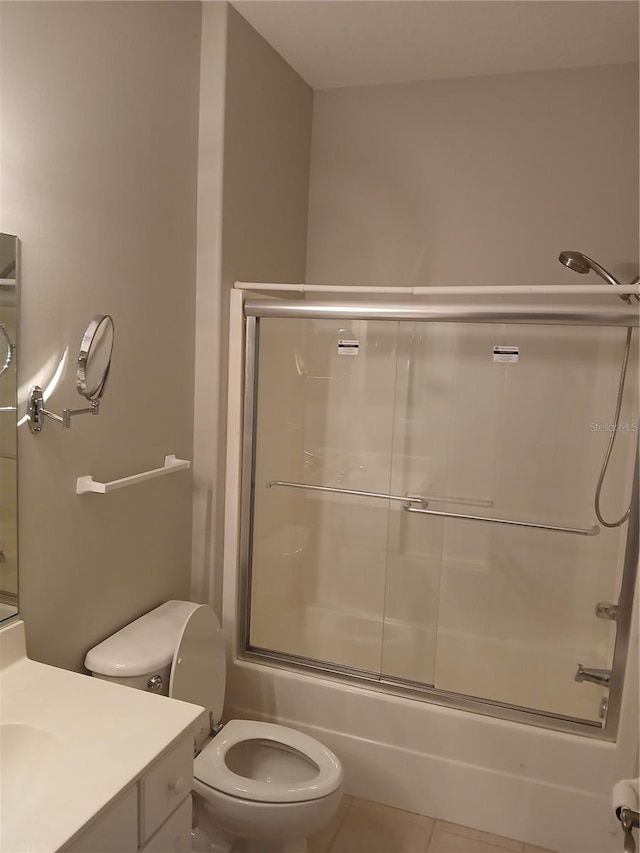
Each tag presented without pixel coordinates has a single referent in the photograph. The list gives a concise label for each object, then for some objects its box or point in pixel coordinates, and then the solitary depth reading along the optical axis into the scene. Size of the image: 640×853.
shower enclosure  2.41
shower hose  2.27
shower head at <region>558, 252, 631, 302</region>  2.30
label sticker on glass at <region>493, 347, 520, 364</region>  2.46
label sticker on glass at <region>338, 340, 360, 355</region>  2.59
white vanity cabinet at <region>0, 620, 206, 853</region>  1.14
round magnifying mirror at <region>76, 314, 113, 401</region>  1.58
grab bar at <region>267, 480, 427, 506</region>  2.65
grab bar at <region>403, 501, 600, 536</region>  2.49
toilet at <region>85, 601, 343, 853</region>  1.79
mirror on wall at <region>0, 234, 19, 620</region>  1.51
